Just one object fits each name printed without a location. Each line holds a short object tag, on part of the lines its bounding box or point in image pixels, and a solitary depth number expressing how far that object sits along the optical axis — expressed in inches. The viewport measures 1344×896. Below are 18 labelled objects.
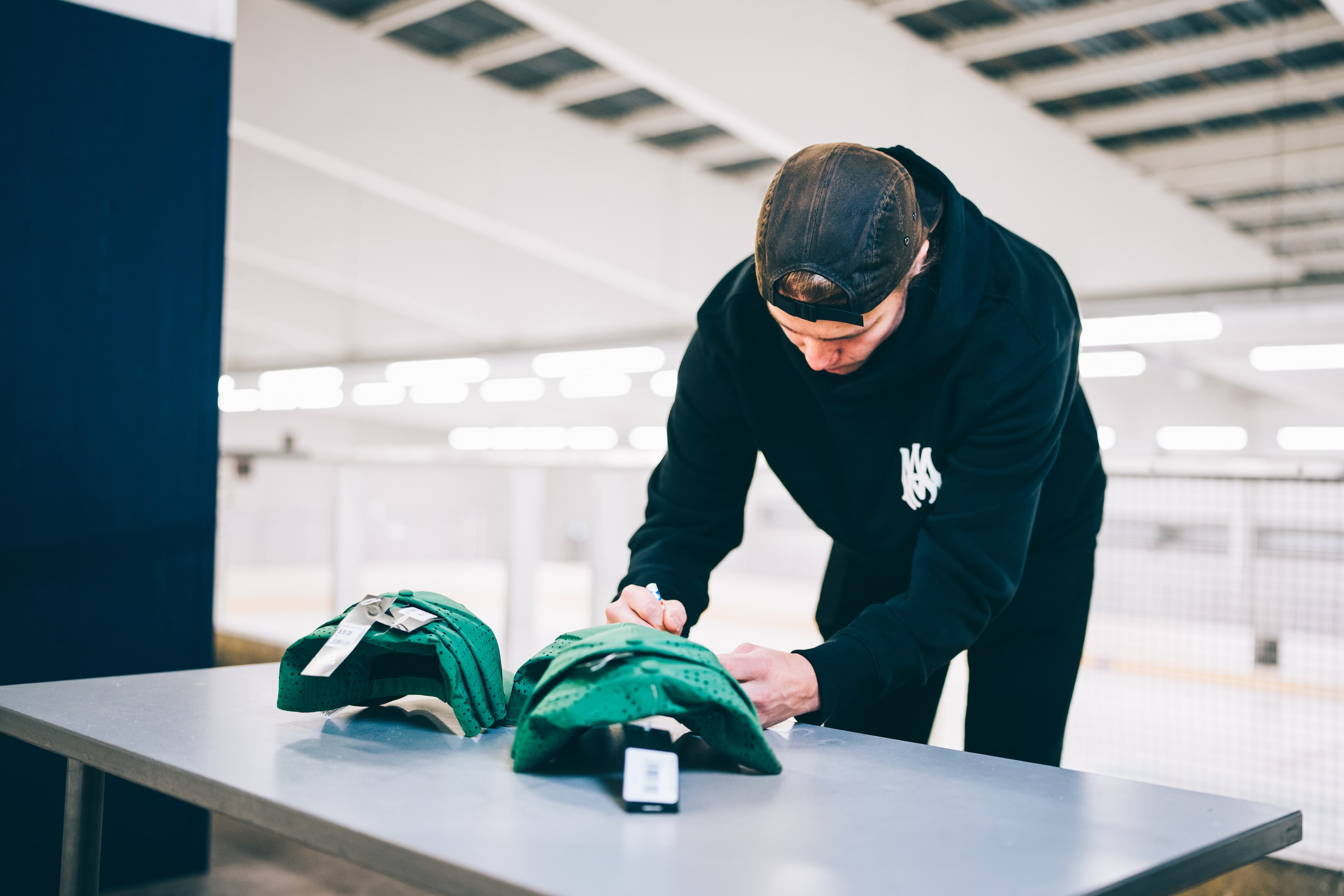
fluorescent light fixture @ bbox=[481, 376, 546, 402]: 338.2
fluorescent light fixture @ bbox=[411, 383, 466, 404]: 442.5
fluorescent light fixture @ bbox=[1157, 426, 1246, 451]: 512.7
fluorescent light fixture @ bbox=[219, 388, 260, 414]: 411.2
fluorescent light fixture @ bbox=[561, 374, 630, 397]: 472.1
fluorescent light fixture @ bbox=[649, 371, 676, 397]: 331.3
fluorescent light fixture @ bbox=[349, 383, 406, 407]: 404.2
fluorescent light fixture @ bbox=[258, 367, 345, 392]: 301.9
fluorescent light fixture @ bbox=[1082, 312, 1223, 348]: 206.5
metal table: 28.0
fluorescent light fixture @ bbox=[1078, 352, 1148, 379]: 308.0
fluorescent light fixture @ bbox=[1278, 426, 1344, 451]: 468.8
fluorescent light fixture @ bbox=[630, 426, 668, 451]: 633.6
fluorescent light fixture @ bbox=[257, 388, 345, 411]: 354.0
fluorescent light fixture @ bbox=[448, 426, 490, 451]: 748.0
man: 43.0
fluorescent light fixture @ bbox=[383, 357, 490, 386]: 269.9
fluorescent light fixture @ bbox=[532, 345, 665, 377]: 241.6
